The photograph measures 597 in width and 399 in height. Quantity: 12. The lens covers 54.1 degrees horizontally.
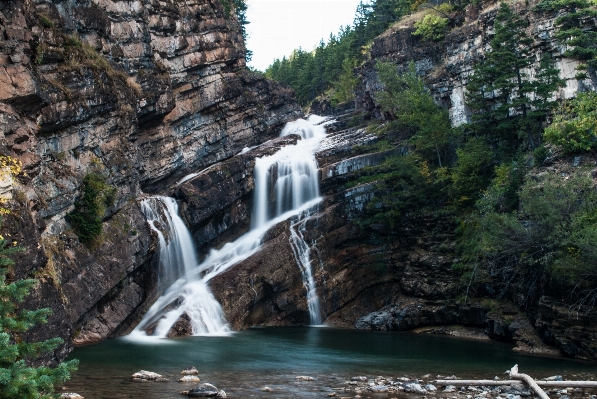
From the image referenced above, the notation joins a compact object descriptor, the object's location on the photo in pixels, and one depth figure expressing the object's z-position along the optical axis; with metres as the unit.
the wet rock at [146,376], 19.03
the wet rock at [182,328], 32.12
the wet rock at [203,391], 16.72
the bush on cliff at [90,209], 31.52
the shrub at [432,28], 51.94
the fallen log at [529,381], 16.12
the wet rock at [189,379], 19.02
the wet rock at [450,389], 17.84
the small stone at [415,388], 17.73
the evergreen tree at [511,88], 35.25
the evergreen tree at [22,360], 9.55
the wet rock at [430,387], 17.92
